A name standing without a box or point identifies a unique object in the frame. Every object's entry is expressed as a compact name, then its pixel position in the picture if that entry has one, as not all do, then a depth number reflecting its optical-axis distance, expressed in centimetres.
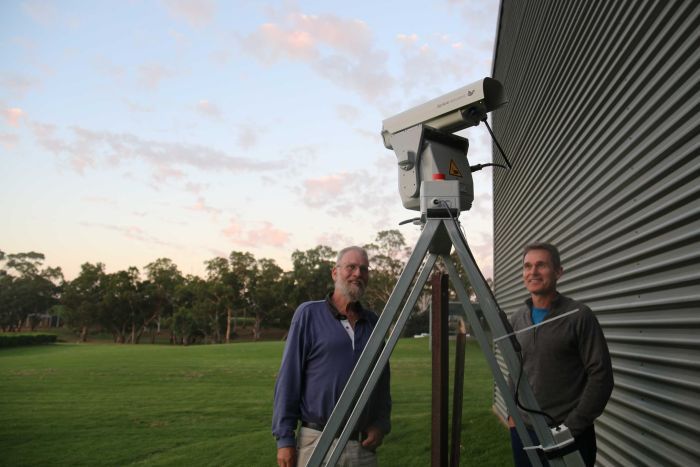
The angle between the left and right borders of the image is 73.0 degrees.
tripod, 145
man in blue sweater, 217
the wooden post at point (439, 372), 148
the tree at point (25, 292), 4612
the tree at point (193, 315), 4709
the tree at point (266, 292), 4709
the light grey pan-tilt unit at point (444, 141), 170
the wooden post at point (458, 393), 164
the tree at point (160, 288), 5059
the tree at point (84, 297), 4700
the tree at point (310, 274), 4647
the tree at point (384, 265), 3919
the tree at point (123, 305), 4700
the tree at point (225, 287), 4731
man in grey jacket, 189
